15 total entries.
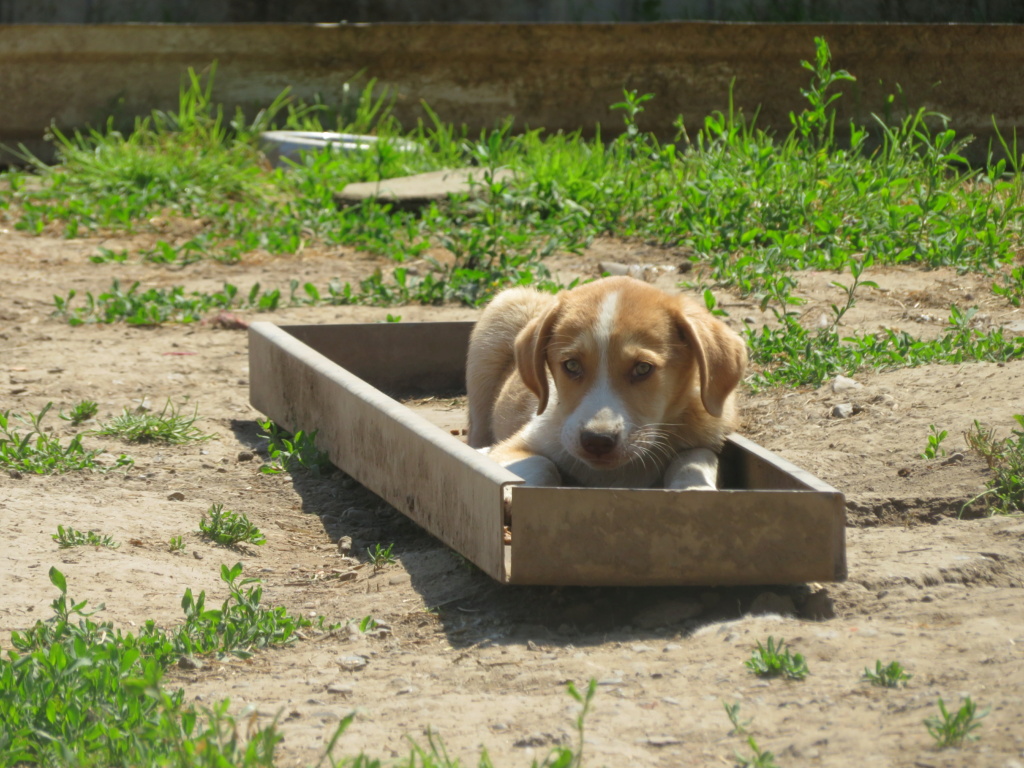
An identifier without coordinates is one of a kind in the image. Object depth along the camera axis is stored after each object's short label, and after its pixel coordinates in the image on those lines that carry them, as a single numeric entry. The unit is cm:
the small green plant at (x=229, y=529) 750
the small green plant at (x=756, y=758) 424
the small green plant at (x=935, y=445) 780
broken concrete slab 1608
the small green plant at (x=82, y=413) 992
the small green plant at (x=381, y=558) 731
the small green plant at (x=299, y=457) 912
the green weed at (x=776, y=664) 509
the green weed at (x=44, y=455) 854
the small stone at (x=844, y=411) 902
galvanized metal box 598
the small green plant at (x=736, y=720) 460
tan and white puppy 708
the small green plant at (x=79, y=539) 693
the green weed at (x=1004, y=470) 717
